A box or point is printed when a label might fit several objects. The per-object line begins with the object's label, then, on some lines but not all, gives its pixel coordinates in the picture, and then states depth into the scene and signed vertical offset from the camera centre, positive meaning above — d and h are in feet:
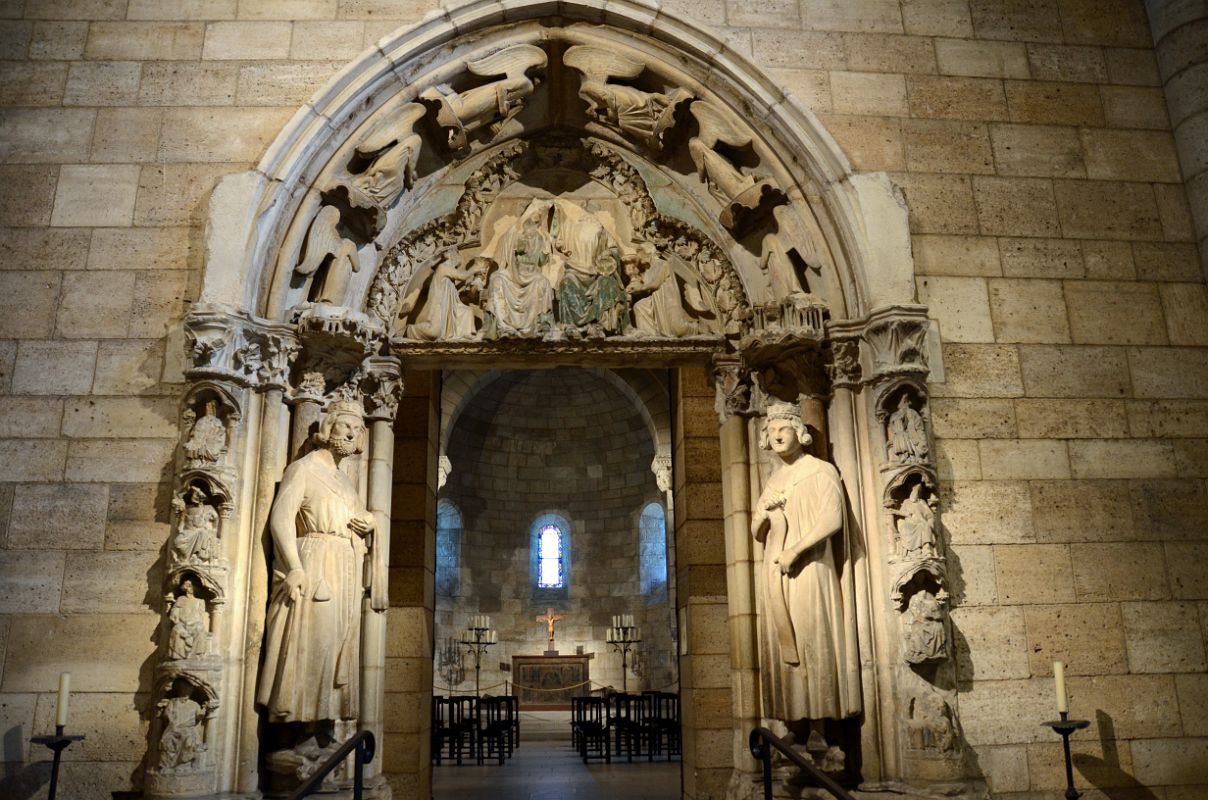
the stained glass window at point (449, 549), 44.52 +5.03
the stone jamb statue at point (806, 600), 14.69 +0.84
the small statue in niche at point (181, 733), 13.19 -0.85
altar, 43.91 -0.53
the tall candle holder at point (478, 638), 41.88 +1.04
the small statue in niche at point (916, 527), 14.56 +1.85
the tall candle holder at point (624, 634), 41.50 +1.10
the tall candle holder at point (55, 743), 12.52 -0.90
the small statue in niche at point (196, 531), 13.87 +1.88
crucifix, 44.14 +1.82
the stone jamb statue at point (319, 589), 14.10 +1.08
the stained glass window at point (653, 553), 44.16 +4.68
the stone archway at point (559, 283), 14.49 +6.29
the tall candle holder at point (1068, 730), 13.38 -1.03
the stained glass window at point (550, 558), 46.83 +4.78
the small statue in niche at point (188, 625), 13.61 +0.58
